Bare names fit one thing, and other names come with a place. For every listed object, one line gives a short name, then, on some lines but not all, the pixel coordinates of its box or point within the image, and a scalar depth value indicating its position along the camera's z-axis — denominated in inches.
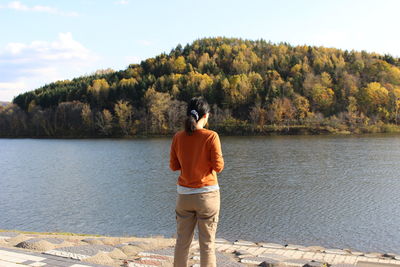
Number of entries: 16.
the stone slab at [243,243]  429.7
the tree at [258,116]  3570.4
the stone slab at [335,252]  389.3
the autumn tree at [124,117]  3764.8
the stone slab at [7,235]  382.1
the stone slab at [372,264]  281.7
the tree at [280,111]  3570.4
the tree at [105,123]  3823.8
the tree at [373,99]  3644.2
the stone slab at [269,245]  439.8
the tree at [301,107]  3588.6
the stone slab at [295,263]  294.2
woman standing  192.7
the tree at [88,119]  4028.8
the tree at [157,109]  3678.6
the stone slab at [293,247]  432.1
